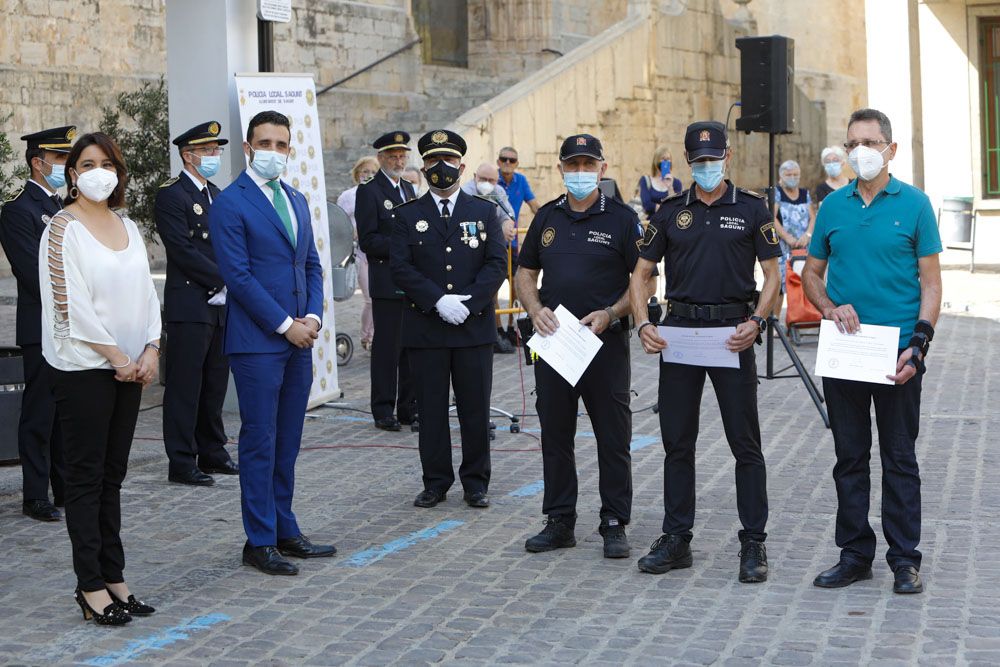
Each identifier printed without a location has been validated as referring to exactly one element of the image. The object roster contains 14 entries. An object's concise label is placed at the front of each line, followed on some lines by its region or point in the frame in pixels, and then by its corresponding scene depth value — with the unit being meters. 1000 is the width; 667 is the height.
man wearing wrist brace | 6.34
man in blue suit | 6.93
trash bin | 22.41
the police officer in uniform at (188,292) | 8.97
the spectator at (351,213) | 14.13
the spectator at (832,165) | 14.78
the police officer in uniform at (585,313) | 7.20
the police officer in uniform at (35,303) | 8.03
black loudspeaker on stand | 14.15
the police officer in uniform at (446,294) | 8.38
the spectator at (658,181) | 19.61
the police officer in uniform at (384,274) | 10.66
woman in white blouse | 6.02
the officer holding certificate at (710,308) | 6.70
